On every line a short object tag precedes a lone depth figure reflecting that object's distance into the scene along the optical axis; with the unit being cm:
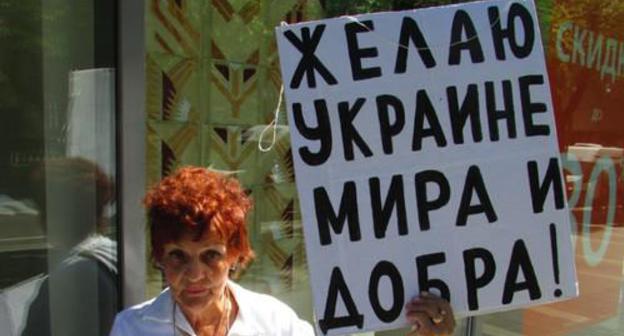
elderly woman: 181
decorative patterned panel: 312
